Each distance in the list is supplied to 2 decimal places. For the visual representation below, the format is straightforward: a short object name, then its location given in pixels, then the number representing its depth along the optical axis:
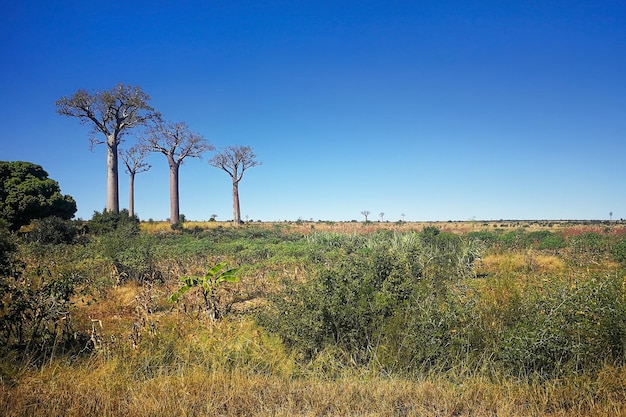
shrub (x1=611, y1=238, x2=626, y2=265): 12.37
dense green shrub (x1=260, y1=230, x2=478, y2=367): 4.57
